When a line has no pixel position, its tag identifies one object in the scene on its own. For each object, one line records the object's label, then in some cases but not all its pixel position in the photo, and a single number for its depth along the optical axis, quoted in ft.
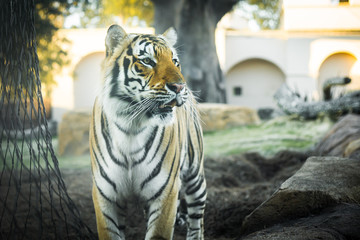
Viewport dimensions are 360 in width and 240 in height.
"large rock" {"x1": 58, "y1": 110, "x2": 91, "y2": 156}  24.61
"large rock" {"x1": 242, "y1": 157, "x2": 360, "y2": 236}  7.44
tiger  6.63
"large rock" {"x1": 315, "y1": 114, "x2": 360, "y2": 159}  12.65
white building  34.68
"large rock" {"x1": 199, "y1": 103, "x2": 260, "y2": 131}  25.67
